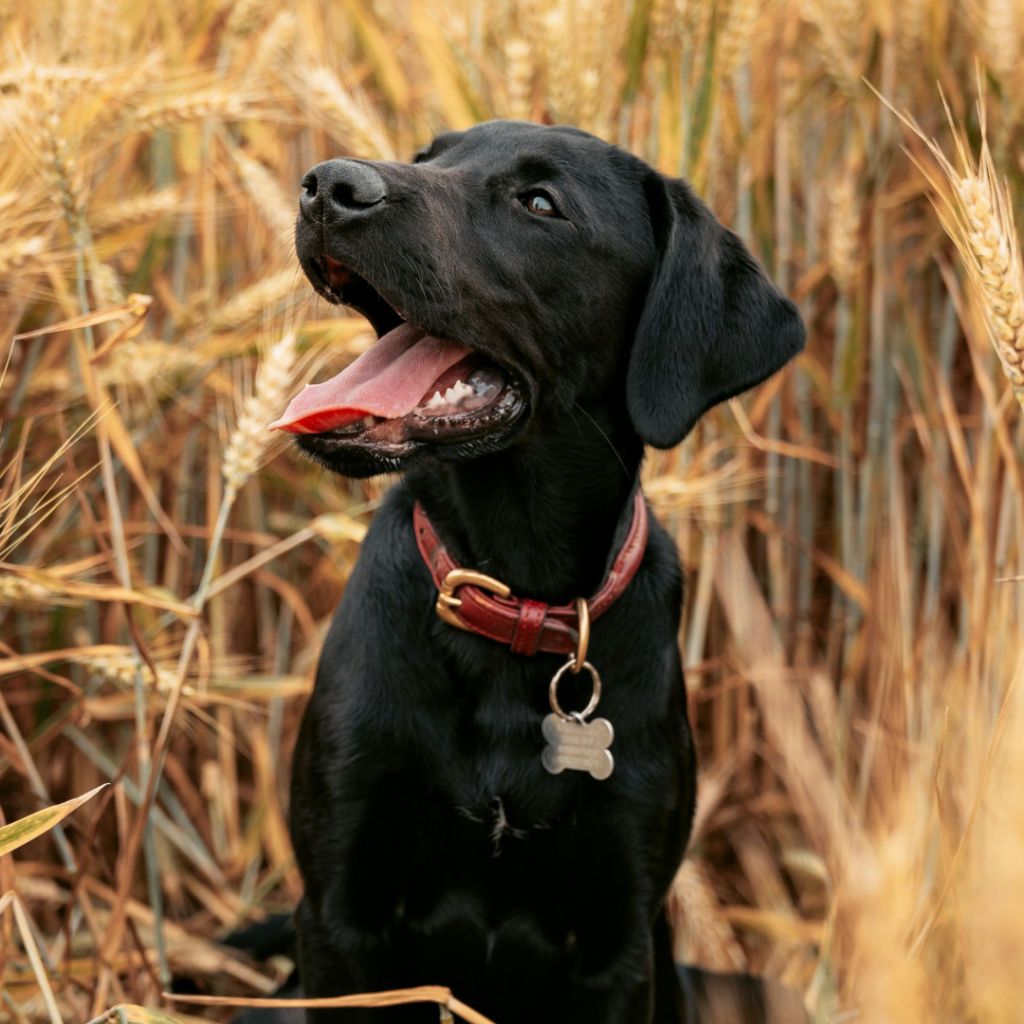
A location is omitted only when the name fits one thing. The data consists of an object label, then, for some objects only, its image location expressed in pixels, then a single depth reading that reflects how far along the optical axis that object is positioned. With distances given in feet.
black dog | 6.14
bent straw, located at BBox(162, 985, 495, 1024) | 4.33
